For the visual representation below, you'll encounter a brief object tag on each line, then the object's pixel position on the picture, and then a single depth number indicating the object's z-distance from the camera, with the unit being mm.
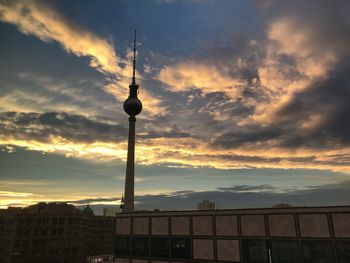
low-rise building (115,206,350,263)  31328
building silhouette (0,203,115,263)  84812
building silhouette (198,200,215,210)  103538
